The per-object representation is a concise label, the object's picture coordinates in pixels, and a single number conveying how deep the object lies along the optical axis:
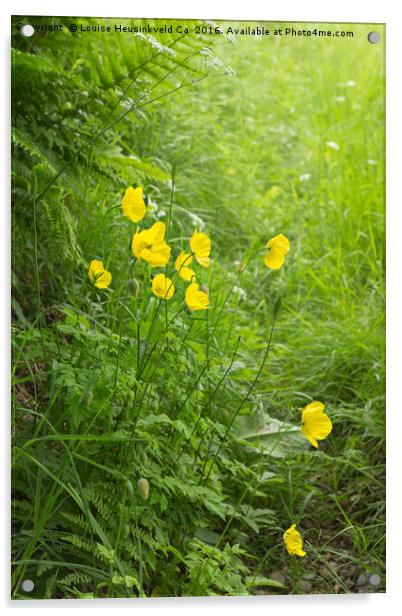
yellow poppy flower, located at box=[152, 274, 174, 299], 1.58
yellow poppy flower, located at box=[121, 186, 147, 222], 1.57
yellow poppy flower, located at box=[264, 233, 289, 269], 1.63
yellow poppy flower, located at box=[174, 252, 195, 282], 1.60
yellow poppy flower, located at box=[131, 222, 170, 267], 1.53
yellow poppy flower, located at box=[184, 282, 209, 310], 1.58
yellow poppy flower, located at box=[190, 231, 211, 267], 1.62
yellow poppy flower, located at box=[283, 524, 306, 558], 1.68
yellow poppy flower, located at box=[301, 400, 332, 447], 1.63
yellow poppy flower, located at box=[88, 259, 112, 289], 1.58
